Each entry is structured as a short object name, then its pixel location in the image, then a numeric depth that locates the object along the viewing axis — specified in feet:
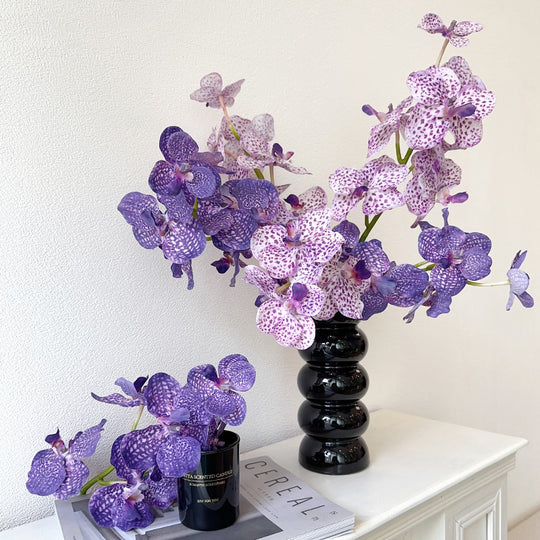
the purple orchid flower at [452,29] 2.73
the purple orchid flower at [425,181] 2.70
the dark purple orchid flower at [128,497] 2.34
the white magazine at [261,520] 2.32
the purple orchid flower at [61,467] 2.44
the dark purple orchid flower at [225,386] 2.33
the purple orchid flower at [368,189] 2.56
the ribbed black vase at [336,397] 3.02
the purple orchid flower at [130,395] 2.39
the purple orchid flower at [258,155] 2.69
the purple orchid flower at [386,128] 2.64
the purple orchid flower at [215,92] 2.85
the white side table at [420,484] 2.66
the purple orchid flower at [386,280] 2.65
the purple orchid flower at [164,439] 2.23
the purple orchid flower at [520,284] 2.58
